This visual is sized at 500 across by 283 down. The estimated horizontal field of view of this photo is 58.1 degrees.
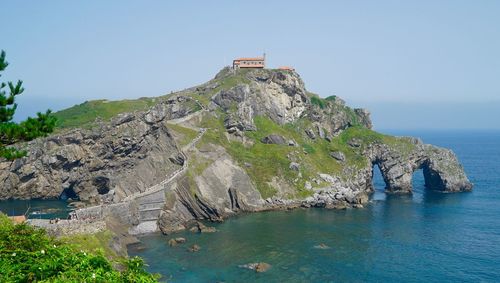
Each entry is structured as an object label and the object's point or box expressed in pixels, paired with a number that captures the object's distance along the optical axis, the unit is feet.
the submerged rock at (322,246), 271.37
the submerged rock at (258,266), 232.12
